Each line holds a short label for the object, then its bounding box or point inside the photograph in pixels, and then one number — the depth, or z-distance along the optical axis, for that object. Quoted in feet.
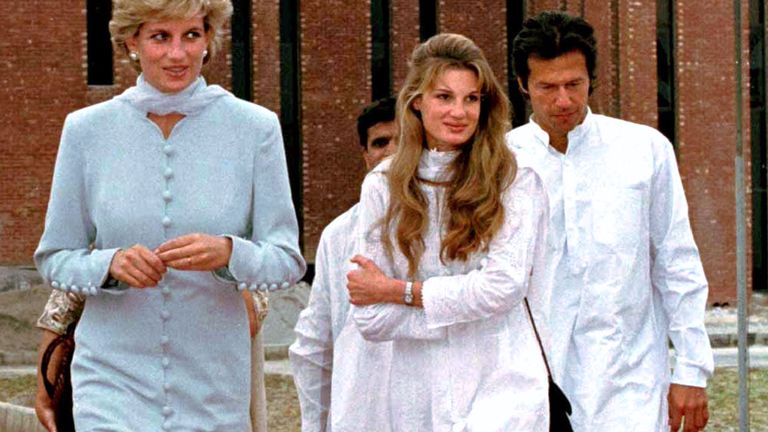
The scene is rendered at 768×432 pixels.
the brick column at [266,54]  112.68
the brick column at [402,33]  115.75
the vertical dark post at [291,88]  114.32
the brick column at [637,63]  104.63
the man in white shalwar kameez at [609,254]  17.31
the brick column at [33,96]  103.24
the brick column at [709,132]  104.83
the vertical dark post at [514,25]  119.85
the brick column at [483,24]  117.70
